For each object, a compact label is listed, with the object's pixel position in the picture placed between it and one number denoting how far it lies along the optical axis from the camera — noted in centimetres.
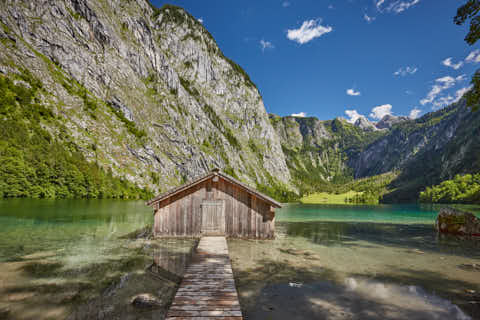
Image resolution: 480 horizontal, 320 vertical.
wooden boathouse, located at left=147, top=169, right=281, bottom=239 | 1888
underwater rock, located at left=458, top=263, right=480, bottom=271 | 1377
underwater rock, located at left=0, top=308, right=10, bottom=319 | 730
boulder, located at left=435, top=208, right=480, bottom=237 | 2624
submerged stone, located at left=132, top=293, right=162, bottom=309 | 805
